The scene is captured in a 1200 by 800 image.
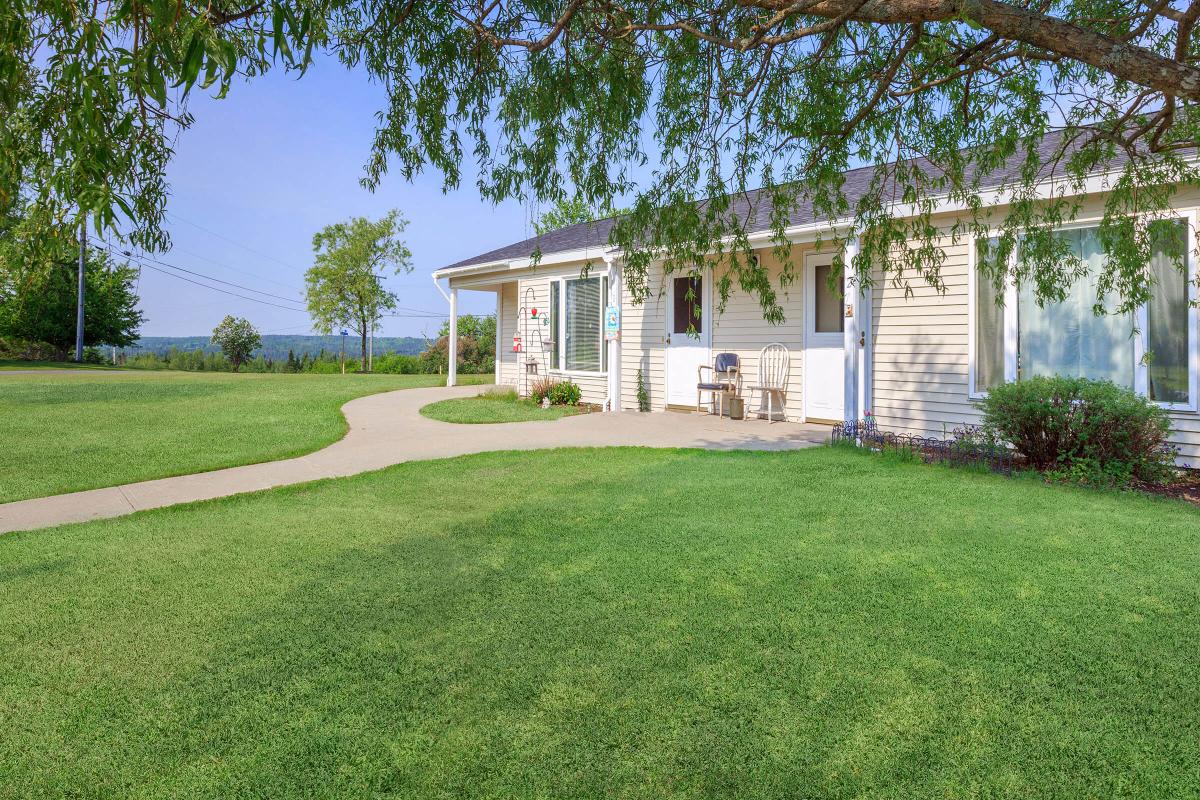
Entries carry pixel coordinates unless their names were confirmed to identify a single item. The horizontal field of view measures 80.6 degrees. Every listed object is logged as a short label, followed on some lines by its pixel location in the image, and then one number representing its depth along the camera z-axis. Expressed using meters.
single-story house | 6.81
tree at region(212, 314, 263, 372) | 30.78
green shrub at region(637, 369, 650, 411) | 12.16
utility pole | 29.10
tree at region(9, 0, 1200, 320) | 4.36
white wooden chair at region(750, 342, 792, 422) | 10.45
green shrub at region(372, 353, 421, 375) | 28.44
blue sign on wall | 11.82
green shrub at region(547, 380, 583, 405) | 13.12
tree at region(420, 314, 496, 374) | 26.25
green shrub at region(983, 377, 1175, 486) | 6.18
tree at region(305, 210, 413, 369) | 36.59
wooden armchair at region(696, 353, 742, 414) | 10.88
